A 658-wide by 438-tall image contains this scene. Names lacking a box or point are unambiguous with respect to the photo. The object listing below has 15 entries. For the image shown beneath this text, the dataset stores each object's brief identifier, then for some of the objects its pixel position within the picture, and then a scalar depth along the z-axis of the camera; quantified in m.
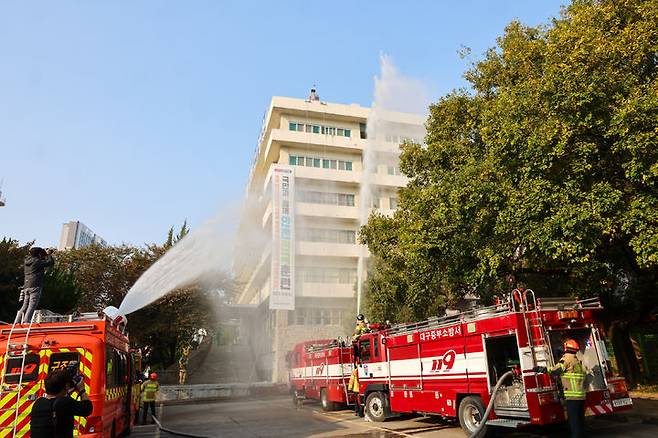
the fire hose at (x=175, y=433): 11.91
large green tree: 10.99
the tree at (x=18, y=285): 22.42
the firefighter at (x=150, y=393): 16.64
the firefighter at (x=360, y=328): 15.15
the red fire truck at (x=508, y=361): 8.67
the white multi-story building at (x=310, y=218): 36.38
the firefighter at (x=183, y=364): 38.37
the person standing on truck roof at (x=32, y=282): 9.61
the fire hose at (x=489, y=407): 8.63
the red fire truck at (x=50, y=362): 7.70
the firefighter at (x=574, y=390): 7.40
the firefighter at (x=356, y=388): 14.59
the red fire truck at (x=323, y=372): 15.96
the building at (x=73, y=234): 126.00
